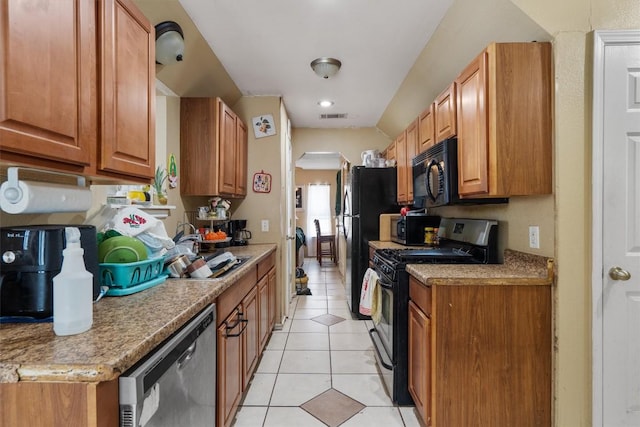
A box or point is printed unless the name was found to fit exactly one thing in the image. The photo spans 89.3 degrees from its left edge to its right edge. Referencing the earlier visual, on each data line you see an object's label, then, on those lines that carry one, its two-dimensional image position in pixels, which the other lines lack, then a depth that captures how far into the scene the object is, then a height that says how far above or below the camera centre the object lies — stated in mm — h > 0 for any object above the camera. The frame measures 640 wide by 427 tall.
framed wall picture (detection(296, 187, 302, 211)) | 8195 +362
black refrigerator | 3650 +52
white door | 1512 -104
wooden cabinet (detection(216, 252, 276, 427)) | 1553 -733
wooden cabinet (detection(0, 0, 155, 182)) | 834 +402
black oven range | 2004 -467
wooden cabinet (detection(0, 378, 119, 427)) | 713 -423
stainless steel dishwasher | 803 -514
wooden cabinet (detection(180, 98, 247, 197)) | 2631 +548
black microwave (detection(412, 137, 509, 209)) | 2115 +248
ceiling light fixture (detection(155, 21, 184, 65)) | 1868 +1001
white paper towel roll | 950 +51
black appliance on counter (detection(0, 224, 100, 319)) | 942 -174
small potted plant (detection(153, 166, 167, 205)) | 2254 +180
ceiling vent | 4082 +1244
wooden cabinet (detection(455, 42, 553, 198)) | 1631 +485
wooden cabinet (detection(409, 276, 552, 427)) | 1567 -700
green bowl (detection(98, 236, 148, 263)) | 1285 -151
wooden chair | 7393 -712
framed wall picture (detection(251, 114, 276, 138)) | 3410 +927
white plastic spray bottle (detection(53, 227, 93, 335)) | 841 -212
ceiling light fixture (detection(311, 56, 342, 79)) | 2648 +1221
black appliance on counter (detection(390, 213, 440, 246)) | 3072 -129
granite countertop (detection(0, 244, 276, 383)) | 708 -327
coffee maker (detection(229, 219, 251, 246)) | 3182 -196
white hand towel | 2391 -602
